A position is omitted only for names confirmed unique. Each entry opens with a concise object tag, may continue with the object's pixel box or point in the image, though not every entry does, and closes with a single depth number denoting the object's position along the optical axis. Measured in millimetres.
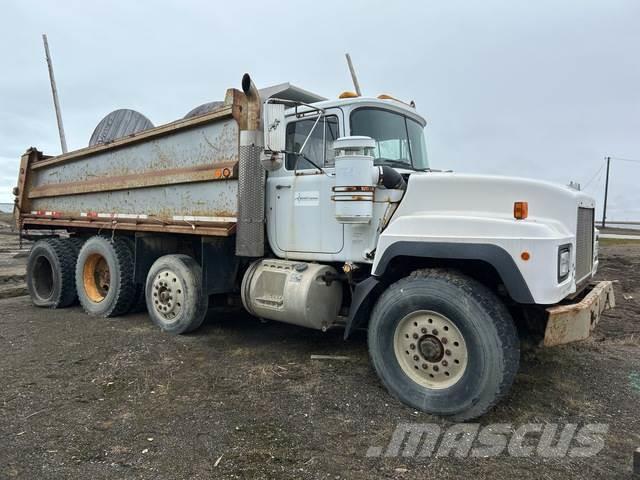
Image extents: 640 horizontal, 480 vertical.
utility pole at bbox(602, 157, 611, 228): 43656
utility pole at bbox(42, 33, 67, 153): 9602
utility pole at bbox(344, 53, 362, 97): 6383
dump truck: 3359
